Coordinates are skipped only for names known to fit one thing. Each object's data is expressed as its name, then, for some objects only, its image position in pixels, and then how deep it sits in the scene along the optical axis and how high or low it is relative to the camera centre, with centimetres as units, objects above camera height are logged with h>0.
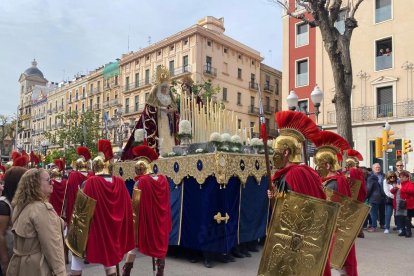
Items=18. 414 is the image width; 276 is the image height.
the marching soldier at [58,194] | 857 -93
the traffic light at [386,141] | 1794 +34
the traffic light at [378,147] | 1877 +9
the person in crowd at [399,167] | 1171 -48
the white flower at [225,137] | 764 +20
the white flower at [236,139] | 787 +17
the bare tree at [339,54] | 1308 +289
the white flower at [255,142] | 876 +12
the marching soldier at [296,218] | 374 -61
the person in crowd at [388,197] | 1183 -131
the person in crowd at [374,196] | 1197 -130
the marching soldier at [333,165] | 500 -20
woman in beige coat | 353 -75
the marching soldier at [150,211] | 645 -97
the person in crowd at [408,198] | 1109 -125
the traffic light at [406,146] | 1941 +15
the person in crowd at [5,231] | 379 -74
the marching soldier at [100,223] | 543 -96
